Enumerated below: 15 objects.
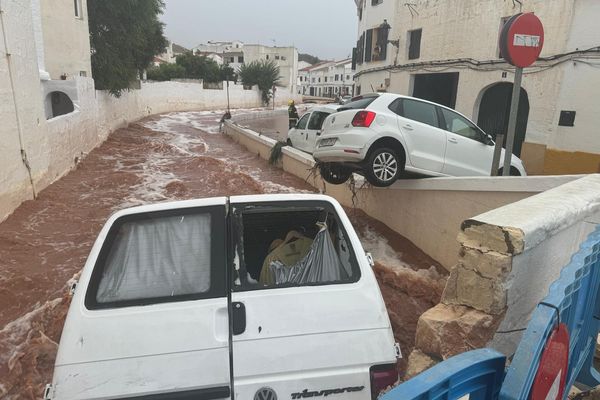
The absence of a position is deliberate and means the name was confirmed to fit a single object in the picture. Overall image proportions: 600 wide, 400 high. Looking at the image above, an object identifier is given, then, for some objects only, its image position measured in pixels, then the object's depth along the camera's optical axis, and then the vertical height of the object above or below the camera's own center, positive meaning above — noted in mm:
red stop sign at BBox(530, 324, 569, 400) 1725 -1109
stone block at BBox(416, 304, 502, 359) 2566 -1381
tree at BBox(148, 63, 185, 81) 56500 +903
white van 2273 -1282
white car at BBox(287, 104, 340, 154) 13164 -1320
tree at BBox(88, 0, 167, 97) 23438 +2231
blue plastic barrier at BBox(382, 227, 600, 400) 1472 -951
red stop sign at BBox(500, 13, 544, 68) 5734 +696
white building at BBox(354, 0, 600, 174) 11445 +770
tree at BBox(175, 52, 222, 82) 61000 +1764
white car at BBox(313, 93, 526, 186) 7371 -879
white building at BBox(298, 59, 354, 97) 87125 +1455
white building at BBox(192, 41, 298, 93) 81062 +4939
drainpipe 8719 -478
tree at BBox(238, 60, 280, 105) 61688 +1058
